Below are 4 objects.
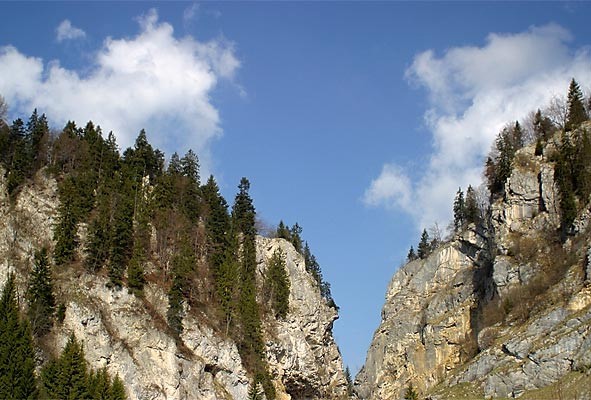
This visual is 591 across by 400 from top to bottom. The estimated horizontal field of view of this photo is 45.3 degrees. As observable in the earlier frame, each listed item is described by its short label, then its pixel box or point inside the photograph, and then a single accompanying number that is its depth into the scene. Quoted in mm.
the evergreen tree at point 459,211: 118625
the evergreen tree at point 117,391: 63344
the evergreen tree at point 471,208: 111062
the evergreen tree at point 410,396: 70250
